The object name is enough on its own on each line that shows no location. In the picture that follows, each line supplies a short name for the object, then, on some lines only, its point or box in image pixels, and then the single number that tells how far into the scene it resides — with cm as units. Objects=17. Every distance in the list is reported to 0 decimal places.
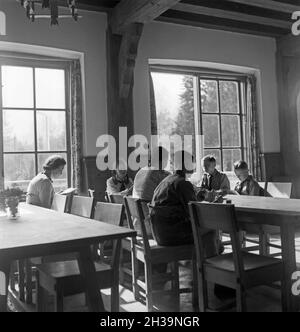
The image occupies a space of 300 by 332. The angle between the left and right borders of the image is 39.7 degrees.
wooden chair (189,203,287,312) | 239
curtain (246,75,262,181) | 716
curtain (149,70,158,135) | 629
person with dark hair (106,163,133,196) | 549
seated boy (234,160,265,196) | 465
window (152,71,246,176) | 673
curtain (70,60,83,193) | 580
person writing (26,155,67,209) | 393
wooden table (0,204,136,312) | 188
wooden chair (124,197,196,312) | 300
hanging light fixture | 300
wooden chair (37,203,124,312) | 235
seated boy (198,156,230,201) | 509
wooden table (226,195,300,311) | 266
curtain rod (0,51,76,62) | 548
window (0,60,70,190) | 556
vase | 283
